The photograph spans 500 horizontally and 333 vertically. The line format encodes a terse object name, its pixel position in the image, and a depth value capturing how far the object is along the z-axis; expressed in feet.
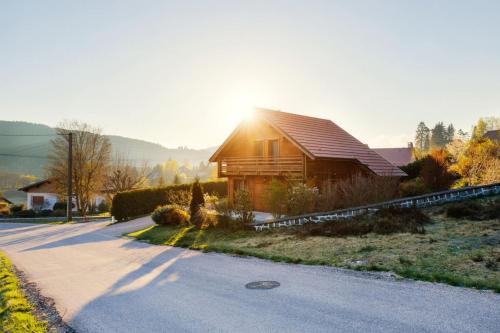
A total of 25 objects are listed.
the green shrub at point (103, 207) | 175.31
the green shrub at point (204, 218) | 60.75
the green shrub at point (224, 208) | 59.52
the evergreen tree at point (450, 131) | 384.17
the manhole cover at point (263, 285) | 27.09
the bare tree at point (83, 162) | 150.00
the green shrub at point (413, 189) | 70.17
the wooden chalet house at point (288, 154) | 80.02
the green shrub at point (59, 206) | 173.05
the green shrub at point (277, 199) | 59.26
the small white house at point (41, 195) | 189.78
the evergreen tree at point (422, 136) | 414.82
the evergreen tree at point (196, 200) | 69.62
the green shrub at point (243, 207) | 57.72
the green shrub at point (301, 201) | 56.80
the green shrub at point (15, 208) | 173.78
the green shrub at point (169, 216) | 70.49
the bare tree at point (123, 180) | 153.07
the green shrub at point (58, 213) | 155.10
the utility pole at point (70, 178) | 118.01
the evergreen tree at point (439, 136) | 376.09
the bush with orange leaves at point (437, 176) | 69.41
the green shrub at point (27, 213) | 153.71
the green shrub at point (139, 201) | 103.76
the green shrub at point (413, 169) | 97.40
